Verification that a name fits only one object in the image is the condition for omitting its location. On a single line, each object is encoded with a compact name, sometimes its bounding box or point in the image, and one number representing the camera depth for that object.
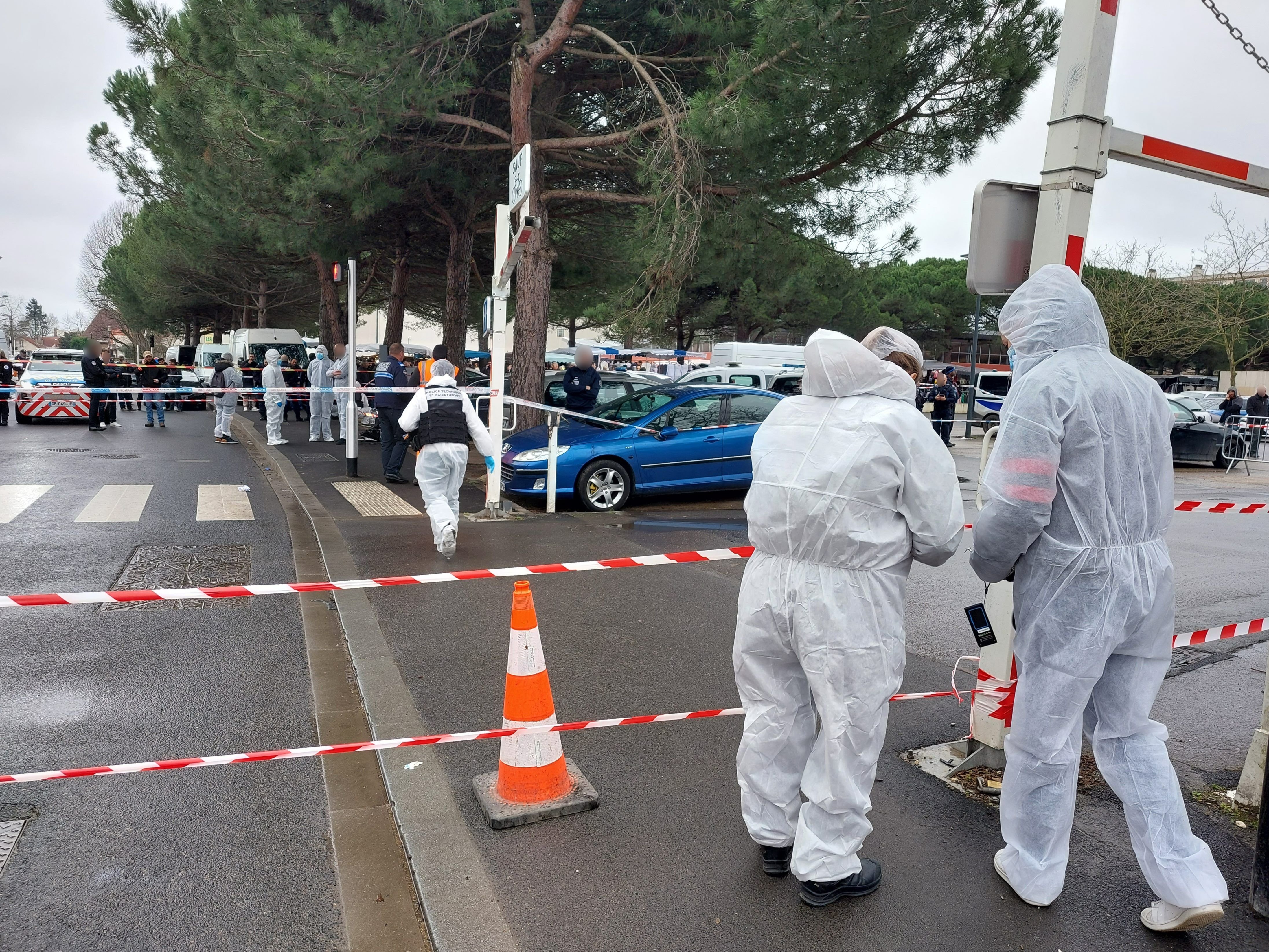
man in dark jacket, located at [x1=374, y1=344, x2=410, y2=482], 12.72
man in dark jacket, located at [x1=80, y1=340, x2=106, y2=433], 19.08
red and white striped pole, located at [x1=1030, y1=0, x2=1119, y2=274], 3.69
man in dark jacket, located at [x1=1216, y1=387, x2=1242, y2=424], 21.36
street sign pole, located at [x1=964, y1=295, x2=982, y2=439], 24.44
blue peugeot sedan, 10.77
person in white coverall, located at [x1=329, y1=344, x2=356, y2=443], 16.42
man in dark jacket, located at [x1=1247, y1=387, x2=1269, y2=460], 21.02
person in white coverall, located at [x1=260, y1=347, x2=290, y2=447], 17.06
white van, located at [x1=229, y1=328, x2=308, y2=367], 31.47
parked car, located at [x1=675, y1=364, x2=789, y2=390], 20.44
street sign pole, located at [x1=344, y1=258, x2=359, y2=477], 12.62
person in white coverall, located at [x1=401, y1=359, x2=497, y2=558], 8.21
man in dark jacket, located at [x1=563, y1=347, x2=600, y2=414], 13.23
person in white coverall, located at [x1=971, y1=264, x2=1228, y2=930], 2.80
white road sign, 9.02
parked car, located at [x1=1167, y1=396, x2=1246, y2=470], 19.22
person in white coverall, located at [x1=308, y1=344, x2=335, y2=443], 18.09
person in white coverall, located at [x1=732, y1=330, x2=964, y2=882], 2.81
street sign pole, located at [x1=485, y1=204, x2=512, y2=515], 9.59
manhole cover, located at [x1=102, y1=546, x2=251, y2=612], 6.61
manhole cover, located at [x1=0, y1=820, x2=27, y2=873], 3.25
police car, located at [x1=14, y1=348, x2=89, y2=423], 19.78
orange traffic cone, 3.48
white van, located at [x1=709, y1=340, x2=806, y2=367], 30.20
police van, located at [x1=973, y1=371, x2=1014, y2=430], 28.67
